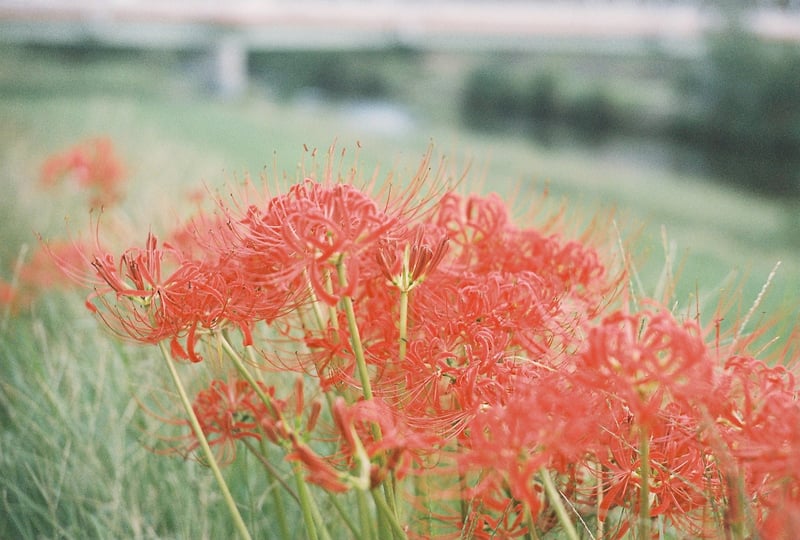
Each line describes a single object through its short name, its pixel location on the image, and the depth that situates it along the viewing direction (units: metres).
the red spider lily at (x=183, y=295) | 0.85
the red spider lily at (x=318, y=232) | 0.78
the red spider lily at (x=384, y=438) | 0.68
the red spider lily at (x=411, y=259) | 0.84
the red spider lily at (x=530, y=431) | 0.67
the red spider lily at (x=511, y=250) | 1.01
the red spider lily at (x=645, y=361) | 0.67
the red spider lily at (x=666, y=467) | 0.79
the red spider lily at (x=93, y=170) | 2.48
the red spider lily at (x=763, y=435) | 0.66
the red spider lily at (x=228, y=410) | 0.97
